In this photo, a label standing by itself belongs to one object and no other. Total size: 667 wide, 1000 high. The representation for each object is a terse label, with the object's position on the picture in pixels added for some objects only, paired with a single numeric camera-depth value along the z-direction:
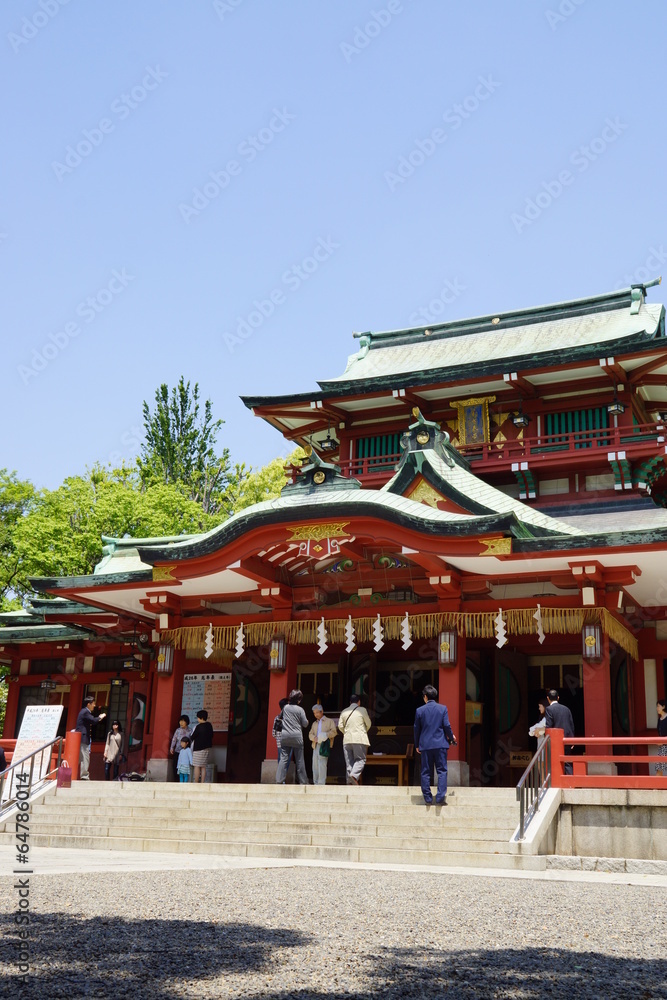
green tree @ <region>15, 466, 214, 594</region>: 30.67
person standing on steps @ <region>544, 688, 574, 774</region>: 14.68
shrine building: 16.77
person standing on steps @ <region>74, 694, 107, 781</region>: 17.72
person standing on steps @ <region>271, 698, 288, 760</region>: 16.10
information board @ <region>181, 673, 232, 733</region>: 20.86
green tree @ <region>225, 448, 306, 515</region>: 40.72
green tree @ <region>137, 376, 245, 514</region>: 44.12
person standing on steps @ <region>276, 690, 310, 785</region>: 15.84
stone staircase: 12.36
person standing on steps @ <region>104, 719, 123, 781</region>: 19.25
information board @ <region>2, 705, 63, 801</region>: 17.36
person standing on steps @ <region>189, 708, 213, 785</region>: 17.94
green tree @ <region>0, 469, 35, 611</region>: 31.53
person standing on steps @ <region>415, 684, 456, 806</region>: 13.59
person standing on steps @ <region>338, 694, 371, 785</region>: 15.83
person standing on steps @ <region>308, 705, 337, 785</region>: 16.38
